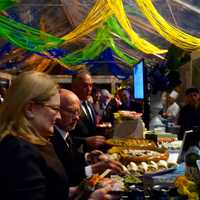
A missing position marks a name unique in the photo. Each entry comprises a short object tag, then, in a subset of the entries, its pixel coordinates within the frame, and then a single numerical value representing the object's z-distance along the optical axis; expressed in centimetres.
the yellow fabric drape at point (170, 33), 446
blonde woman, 118
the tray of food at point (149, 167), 195
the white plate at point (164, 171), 175
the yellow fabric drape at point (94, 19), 524
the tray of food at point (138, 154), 220
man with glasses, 196
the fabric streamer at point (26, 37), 503
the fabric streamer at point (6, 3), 381
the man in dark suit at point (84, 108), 318
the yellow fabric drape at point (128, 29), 438
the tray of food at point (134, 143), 262
